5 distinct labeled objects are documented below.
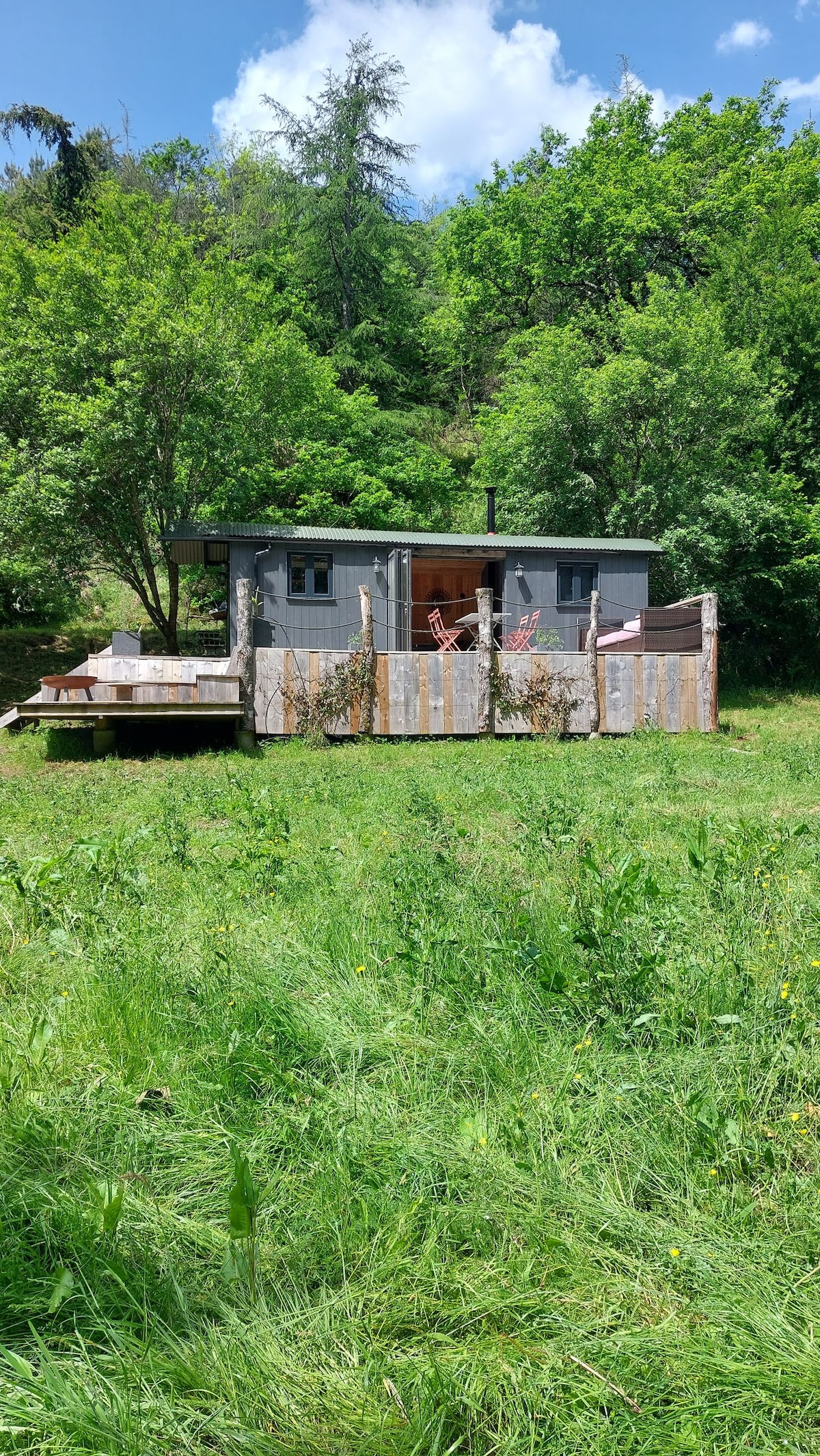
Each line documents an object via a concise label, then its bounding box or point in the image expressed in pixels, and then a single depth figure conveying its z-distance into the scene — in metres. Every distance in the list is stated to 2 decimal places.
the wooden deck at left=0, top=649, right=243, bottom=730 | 10.93
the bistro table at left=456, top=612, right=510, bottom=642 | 16.30
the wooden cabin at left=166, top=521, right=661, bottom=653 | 17.33
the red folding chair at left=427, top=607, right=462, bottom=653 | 16.92
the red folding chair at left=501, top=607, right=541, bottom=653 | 17.02
